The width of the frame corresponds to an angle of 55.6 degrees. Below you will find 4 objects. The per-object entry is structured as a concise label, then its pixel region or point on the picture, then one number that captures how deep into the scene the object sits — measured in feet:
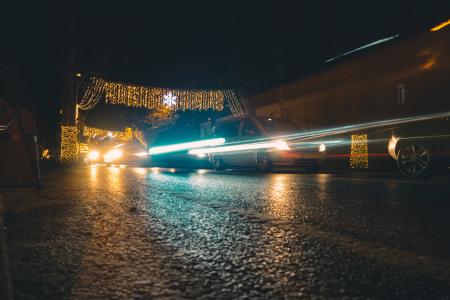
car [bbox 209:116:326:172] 41.91
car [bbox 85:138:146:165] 71.20
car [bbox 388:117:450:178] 29.14
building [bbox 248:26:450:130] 56.70
